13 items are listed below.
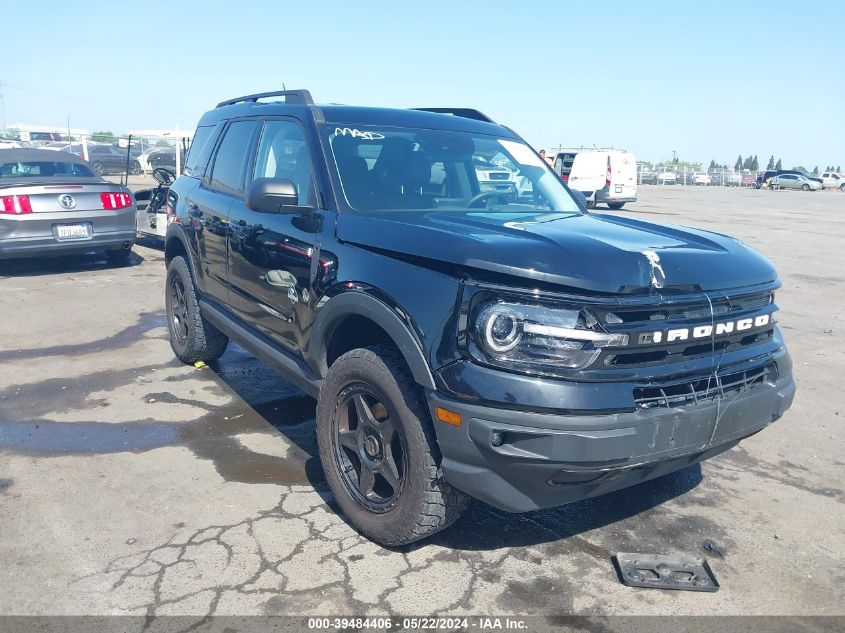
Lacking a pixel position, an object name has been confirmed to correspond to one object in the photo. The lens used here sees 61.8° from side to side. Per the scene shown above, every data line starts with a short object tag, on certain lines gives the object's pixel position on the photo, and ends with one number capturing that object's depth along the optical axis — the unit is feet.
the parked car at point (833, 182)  186.13
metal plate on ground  9.89
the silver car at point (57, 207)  29.48
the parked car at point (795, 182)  176.45
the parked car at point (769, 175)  180.86
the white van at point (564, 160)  90.22
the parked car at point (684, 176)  192.36
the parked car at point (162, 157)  79.04
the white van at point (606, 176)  78.54
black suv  8.58
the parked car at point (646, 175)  181.16
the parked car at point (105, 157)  88.84
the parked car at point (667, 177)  187.46
